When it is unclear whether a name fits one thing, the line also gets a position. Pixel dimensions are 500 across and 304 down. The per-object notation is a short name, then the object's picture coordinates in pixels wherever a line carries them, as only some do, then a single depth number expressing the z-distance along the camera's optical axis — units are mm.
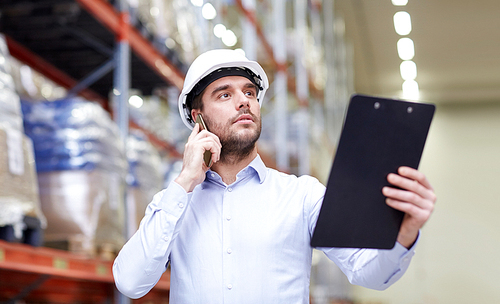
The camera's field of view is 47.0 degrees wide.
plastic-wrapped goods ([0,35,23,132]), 3193
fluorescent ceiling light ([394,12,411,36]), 15531
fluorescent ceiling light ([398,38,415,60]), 17453
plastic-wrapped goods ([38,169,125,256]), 3824
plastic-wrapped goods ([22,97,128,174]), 3955
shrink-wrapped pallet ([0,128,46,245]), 3027
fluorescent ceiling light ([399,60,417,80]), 19375
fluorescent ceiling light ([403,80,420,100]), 21005
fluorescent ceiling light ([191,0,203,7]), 6593
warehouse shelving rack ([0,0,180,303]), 3666
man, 1900
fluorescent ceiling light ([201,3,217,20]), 6524
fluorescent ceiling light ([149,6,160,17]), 5375
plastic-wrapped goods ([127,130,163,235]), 4992
